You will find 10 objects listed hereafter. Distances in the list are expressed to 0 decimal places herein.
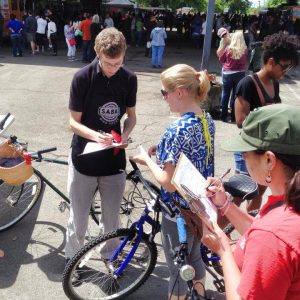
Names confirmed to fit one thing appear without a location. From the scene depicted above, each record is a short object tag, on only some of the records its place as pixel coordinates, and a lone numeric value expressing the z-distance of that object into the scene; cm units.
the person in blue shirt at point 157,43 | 1400
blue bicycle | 294
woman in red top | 129
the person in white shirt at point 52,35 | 1645
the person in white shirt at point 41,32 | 1682
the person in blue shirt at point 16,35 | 1559
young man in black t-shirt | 283
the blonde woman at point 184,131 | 231
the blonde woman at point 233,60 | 771
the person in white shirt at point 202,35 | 2128
